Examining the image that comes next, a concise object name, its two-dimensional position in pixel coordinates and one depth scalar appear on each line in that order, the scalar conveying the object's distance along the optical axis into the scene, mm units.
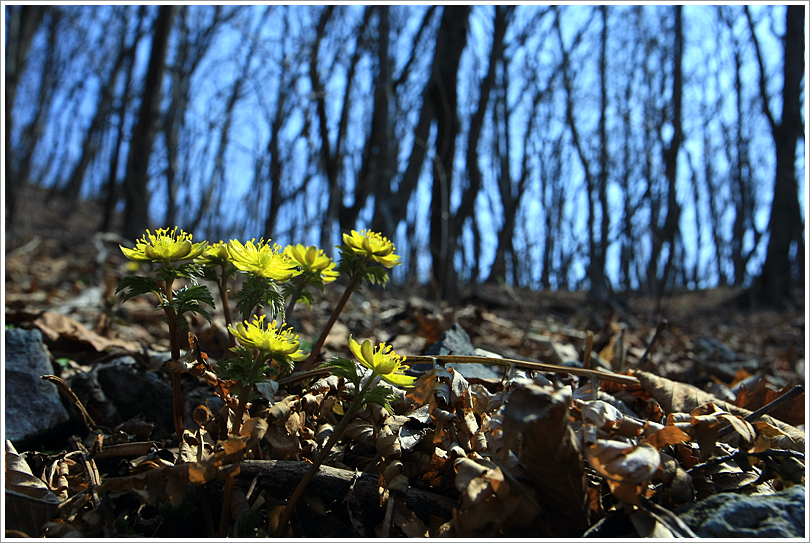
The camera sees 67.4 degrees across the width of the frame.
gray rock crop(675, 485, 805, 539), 232
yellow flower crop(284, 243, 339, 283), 263
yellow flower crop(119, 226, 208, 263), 249
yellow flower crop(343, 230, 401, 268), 263
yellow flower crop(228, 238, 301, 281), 262
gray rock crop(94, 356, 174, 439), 376
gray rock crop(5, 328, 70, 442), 337
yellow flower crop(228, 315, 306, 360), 234
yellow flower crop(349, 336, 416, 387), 233
